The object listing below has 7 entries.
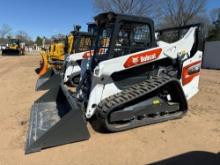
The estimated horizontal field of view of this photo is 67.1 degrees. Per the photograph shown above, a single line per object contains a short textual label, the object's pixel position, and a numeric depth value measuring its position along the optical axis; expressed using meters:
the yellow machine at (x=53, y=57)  8.15
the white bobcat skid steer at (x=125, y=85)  2.92
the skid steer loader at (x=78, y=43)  6.21
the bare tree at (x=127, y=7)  15.79
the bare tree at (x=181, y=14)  19.14
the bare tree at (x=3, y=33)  55.84
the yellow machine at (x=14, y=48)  21.34
